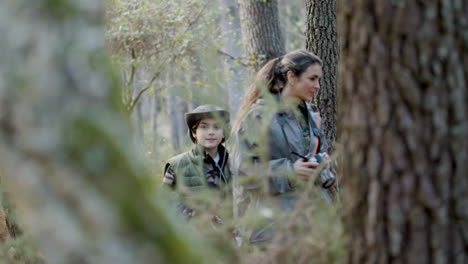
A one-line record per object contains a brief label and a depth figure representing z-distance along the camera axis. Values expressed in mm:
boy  9289
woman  5941
